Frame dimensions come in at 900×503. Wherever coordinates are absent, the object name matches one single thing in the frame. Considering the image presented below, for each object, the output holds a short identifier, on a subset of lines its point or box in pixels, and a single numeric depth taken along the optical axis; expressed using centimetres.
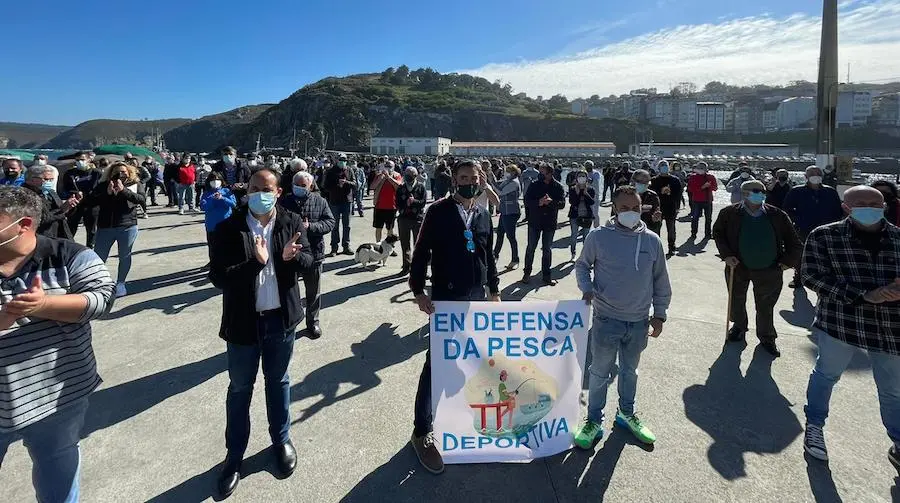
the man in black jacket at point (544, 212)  727
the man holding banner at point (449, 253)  307
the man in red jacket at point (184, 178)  1461
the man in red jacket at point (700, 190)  1093
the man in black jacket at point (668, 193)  880
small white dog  804
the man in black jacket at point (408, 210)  776
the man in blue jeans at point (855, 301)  284
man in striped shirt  188
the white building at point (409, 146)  12950
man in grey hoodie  311
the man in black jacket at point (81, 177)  905
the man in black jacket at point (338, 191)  896
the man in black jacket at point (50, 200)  474
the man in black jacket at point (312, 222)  522
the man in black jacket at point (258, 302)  270
